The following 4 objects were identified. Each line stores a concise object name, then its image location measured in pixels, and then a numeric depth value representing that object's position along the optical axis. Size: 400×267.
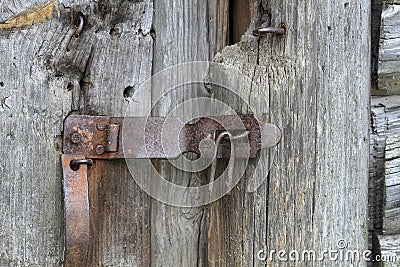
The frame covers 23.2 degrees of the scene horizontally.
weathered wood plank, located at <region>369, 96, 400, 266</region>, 1.09
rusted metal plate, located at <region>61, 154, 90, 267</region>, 1.01
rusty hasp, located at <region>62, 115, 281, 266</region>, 1.01
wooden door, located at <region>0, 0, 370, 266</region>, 1.03
